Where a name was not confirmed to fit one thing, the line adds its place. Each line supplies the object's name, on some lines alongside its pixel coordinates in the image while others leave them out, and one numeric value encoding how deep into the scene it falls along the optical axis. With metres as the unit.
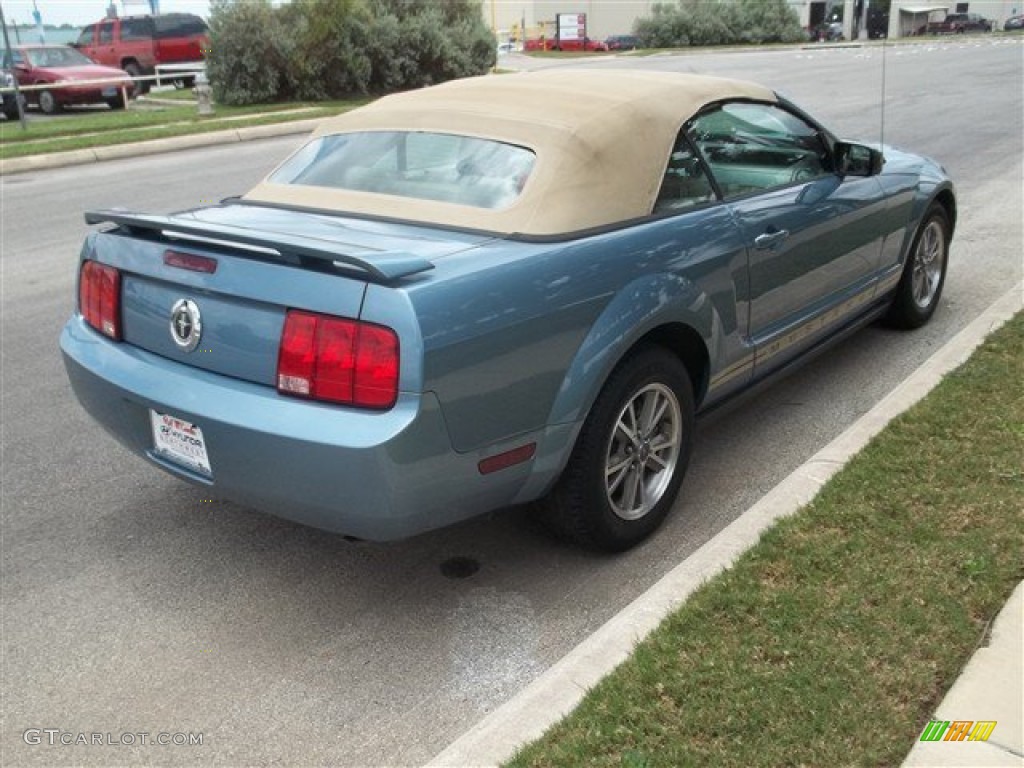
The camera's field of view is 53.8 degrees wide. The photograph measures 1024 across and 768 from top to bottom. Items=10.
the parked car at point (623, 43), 52.00
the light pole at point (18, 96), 17.00
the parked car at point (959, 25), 64.62
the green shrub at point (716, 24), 50.97
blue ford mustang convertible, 2.83
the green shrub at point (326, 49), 22.03
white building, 66.12
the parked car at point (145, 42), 28.73
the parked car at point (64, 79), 22.39
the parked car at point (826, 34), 59.03
